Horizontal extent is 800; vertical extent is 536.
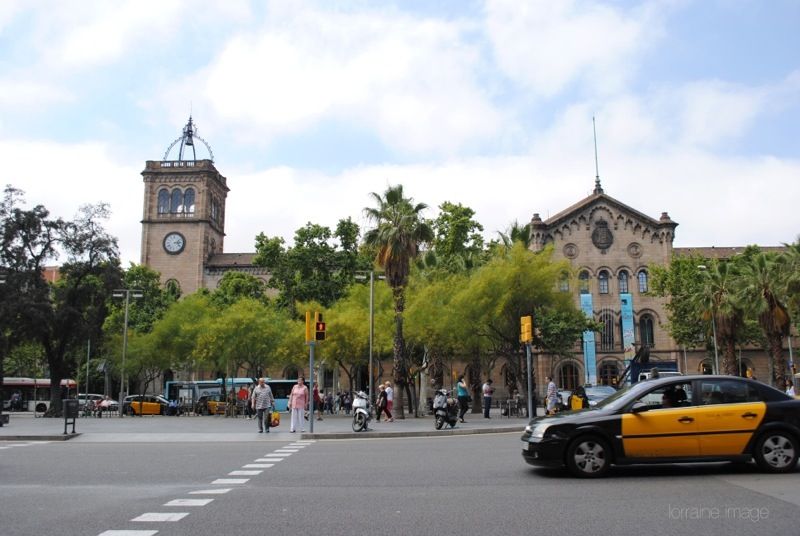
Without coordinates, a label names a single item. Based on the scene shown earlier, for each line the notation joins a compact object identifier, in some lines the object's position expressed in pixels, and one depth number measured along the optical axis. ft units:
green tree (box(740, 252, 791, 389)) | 106.93
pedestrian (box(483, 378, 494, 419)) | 90.27
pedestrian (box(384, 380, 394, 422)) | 82.12
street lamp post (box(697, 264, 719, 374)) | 127.44
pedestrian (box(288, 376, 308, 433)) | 66.44
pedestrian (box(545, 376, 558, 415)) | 82.12
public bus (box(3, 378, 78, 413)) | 184.14
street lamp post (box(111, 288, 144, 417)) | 127.89
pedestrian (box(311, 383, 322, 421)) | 105.29
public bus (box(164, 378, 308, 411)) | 160.25
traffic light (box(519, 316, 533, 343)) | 66.39
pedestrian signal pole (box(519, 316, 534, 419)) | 66.39
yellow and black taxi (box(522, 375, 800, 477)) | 31.60
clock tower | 225.97
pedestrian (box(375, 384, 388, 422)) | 81.44
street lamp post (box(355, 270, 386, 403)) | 97.14
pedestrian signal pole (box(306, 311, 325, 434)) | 64.65
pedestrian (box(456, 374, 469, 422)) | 81.80
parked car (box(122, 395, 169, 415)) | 146.61
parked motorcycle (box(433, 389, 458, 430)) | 67.31
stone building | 183.52
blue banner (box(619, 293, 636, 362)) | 177.99
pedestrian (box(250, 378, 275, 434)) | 66.85
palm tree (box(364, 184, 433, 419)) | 93.66
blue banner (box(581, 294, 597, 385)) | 175.73
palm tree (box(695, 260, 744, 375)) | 121.70
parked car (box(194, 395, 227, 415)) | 142.61
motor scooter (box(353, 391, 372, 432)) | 65.16
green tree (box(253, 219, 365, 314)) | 165.37
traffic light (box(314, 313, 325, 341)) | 64.80
